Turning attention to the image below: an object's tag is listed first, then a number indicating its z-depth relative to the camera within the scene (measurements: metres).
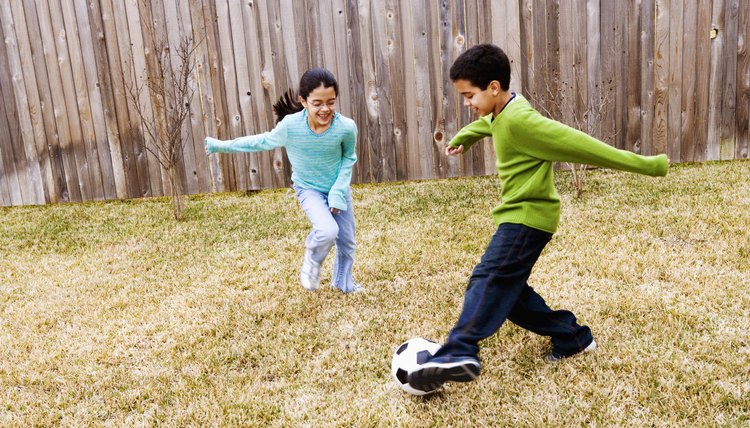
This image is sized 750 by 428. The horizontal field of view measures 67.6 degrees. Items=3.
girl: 3.32
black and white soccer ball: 2.31
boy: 2.21
